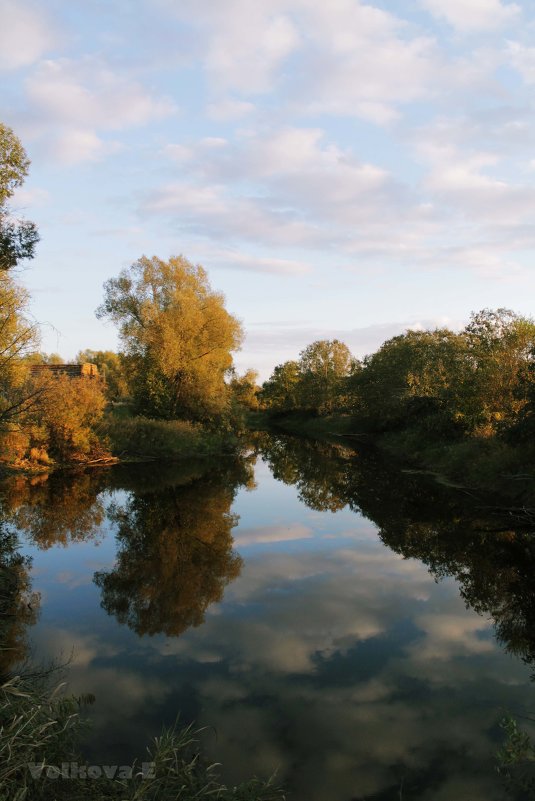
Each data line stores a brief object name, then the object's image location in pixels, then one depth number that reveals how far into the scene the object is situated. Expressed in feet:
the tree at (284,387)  328.68
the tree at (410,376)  125.49
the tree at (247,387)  214.18
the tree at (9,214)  59.21
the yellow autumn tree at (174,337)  132.98
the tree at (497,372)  86.02
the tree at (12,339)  54.54
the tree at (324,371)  273.54
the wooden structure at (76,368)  153.86
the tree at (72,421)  97.14
